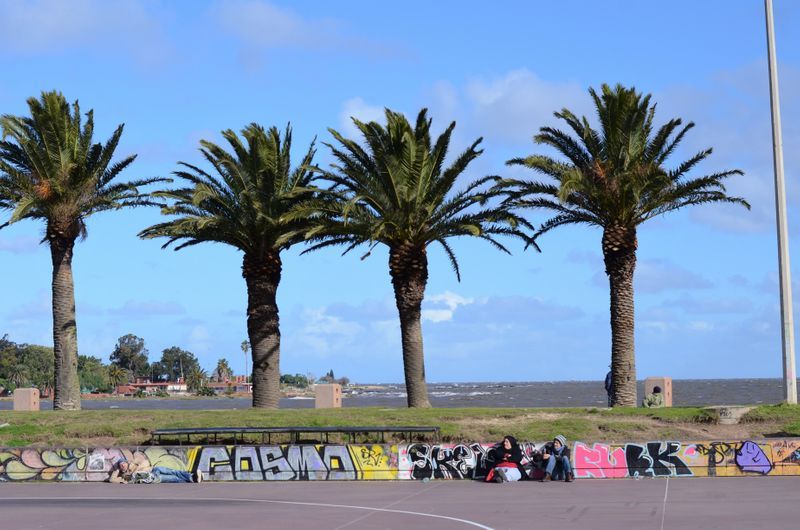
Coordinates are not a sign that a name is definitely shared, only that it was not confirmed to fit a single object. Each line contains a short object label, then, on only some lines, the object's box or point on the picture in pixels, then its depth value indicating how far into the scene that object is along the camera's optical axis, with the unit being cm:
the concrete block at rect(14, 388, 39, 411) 4456
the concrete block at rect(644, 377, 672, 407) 3938
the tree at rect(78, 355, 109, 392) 19685
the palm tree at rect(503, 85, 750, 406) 3528
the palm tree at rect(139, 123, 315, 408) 3891
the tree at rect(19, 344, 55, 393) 18325
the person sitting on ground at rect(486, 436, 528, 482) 2628
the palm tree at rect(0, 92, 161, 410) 4034
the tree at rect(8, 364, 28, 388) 18588
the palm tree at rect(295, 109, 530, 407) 3656
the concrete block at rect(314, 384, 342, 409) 4253
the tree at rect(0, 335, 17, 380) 19316
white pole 3150
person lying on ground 2827
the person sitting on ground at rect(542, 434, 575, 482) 2584
